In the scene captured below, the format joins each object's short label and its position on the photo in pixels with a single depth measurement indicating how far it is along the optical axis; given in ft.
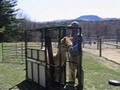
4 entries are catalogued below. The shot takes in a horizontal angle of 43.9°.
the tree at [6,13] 66.63
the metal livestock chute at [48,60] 13.75
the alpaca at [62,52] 13.68
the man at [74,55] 13.74
